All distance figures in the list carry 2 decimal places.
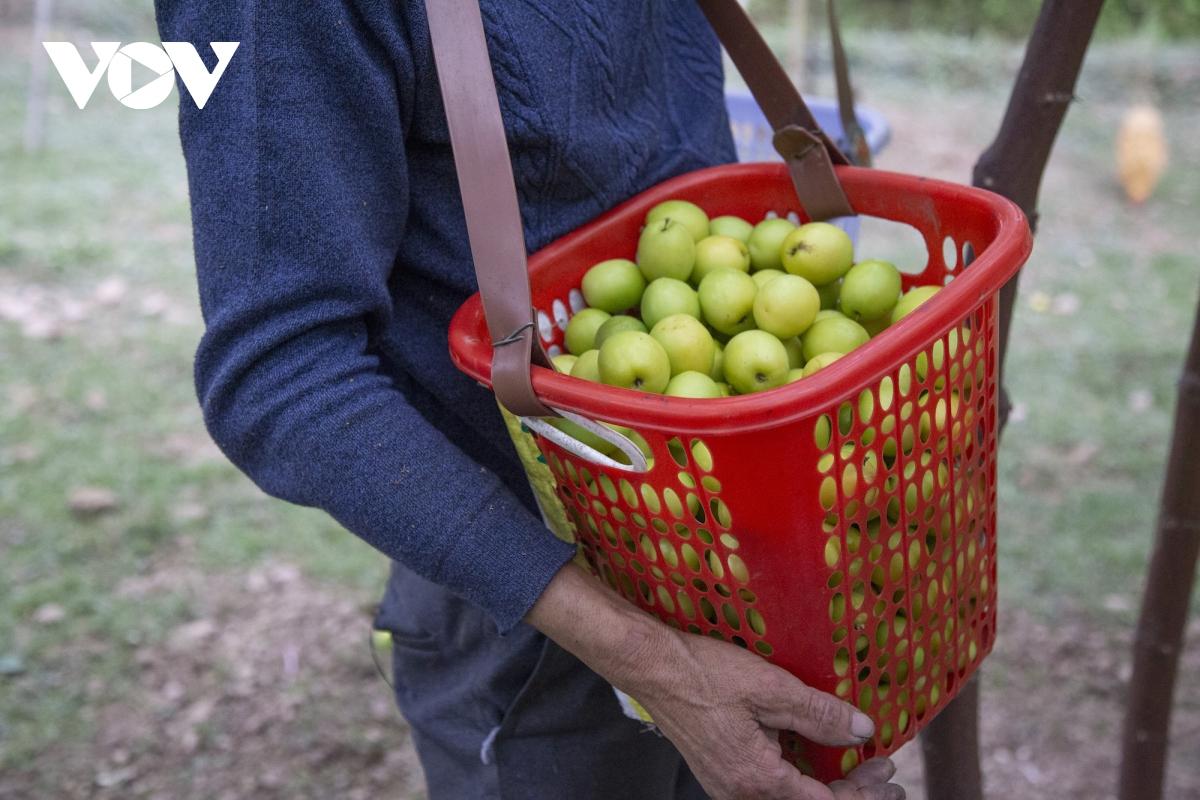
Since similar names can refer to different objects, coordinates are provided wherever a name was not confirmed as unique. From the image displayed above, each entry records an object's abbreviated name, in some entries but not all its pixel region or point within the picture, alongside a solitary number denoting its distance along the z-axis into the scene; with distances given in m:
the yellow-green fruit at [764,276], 1.48
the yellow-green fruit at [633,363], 1.24
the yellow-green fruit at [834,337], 1.39
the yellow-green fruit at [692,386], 1.28
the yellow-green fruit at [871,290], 1.45
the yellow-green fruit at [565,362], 1.42
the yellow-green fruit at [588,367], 1.33
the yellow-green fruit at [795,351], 1.46
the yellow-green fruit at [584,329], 1.48
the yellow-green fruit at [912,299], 1.42
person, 1.15
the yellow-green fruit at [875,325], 1.48
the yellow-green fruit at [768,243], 1.58
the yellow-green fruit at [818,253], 1.48
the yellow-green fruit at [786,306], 1.40
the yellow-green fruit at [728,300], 1.46
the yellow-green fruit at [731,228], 1.65
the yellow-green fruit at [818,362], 1.30
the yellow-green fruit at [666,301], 1.48
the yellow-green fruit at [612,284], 1.53
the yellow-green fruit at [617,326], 1.42
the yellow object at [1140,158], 6.13
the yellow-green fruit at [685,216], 1.57
